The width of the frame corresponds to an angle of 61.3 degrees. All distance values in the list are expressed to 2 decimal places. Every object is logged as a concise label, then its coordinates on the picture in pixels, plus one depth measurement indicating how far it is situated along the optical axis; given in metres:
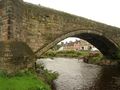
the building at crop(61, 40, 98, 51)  46.71
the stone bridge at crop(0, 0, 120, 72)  7.70
